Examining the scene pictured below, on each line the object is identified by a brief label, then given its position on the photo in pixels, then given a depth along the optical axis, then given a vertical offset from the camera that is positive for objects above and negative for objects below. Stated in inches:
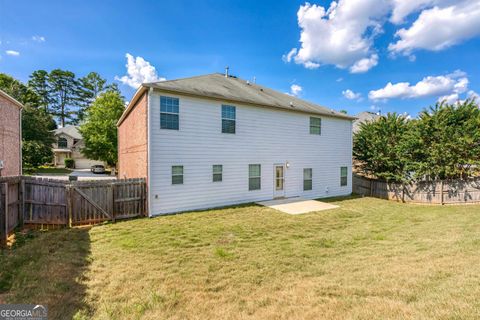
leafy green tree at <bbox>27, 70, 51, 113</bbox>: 1780.3 +601.3
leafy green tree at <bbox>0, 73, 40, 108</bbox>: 1099.9 +399.9
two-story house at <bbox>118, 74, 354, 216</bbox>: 366.3 +31.8
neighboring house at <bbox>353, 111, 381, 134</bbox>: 1059.7 +232.8
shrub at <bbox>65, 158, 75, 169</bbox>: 1432.1 -20.9
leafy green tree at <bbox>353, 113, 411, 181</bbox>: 538.9 +36.6
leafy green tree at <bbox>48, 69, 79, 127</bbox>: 1831.9 +547.2
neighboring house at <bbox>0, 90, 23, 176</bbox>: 398.6 +44.2
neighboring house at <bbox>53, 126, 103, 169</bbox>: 1483.8 +72.3
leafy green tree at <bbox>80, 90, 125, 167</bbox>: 996.6 +142.4
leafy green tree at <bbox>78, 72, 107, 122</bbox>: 1860.2 +606.1
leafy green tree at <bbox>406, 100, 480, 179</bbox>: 458.3 +40.9
